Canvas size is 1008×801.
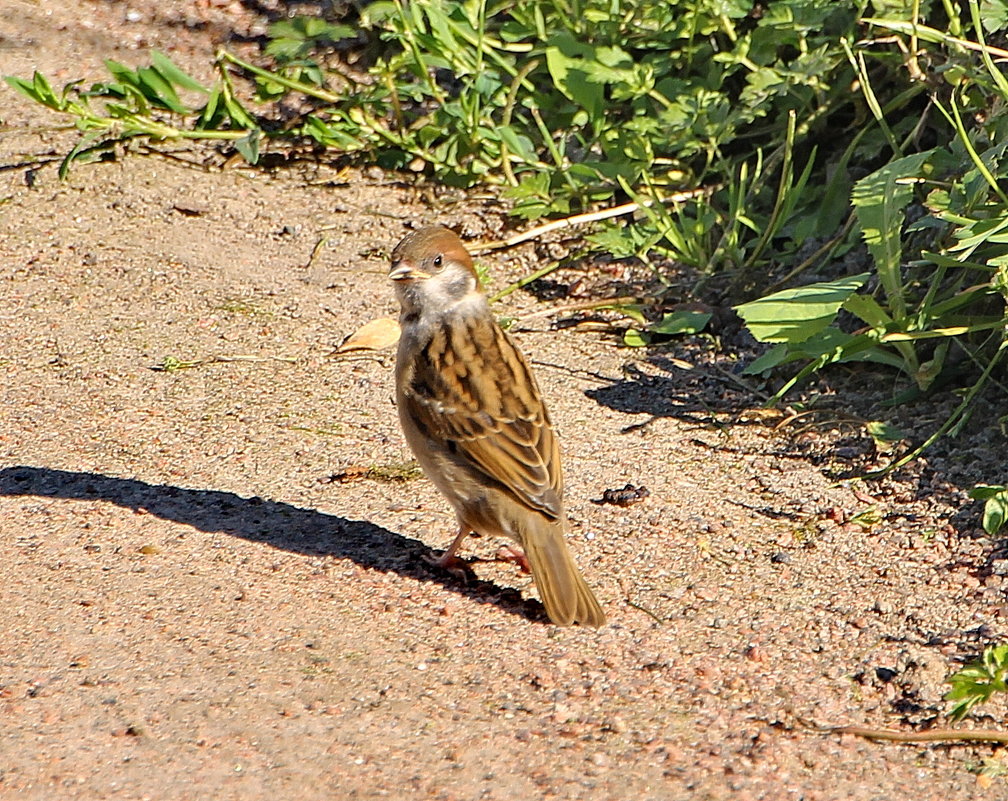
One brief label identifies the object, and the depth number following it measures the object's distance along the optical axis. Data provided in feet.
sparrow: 29.53
